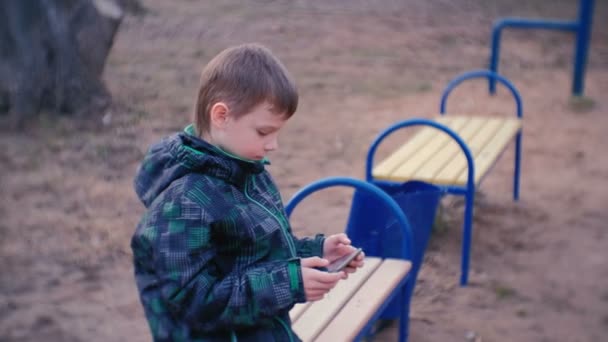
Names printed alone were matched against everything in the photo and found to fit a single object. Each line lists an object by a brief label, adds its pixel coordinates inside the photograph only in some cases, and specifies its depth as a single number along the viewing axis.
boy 1.51
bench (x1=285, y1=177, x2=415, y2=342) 2.13
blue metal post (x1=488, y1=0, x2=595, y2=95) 6.53
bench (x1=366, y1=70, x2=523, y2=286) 3.36
